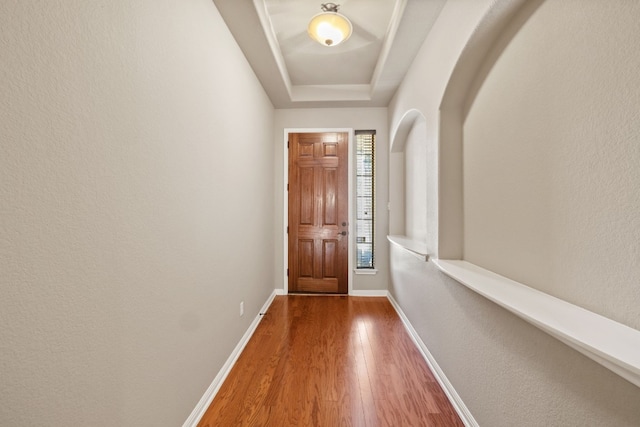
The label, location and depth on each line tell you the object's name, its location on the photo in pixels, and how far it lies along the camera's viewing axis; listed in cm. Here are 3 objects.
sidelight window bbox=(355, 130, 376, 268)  398
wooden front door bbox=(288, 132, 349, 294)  397
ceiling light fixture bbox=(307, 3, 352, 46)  218
